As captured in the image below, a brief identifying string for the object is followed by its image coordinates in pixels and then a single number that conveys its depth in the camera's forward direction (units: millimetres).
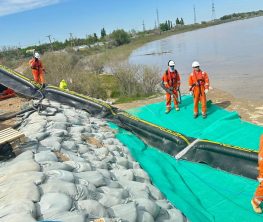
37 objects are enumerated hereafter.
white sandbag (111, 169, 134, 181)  3245
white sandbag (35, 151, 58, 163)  2994
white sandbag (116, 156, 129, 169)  3686
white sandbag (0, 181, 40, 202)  2210
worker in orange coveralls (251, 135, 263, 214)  2697
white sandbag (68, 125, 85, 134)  4462
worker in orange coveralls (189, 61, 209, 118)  5321
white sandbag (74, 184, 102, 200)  2406
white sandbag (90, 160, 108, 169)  3330
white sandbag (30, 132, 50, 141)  3654
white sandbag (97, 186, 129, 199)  2647
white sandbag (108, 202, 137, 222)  2281
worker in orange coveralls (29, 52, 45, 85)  6989
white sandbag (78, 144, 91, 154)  3770
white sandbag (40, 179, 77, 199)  2361
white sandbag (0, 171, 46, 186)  2453
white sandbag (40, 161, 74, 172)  2823
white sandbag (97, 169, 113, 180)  3073
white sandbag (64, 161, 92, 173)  3041
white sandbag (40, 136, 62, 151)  3494
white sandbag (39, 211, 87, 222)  1950
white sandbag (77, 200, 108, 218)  2226
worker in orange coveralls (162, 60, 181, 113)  5815
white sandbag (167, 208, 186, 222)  2648
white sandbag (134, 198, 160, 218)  2534
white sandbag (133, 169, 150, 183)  3382
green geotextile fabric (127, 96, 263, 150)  4319
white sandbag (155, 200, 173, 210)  2837
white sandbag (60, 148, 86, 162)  3329
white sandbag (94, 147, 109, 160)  3743
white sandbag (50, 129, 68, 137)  3942
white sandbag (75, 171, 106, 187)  2802
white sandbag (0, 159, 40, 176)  2702
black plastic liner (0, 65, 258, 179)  3432
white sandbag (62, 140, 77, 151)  3721
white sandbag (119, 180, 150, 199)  2821
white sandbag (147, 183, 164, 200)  2997
